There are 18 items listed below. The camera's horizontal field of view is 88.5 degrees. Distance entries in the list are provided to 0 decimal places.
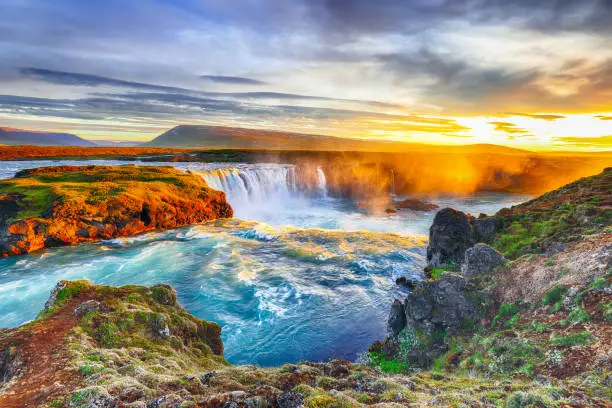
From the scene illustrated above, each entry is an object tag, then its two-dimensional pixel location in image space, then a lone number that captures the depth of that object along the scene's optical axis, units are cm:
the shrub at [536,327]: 1049
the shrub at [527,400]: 633
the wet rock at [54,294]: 1181
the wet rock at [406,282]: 2503
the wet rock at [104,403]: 646
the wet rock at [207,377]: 799
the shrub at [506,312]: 1236
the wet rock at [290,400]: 669
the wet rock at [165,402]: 646
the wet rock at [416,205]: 6291
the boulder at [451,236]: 2252
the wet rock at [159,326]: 1143
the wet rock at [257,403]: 655
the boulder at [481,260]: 1525
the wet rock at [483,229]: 2223
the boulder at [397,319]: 1589
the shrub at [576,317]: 985
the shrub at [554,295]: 1146
